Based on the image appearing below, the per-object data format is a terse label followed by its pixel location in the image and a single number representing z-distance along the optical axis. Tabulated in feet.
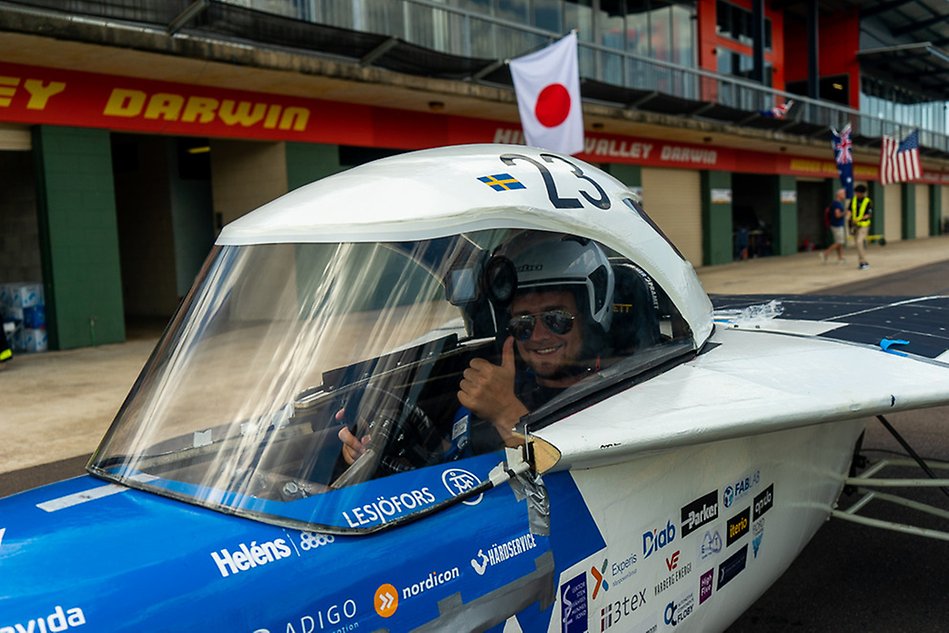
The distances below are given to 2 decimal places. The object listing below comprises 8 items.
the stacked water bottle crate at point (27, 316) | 39.40
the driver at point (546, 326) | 7.95
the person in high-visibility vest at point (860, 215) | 66.45
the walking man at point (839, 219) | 70.64
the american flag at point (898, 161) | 77.00
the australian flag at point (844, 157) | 73.10
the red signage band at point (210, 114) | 37.06
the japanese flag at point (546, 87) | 37.55
